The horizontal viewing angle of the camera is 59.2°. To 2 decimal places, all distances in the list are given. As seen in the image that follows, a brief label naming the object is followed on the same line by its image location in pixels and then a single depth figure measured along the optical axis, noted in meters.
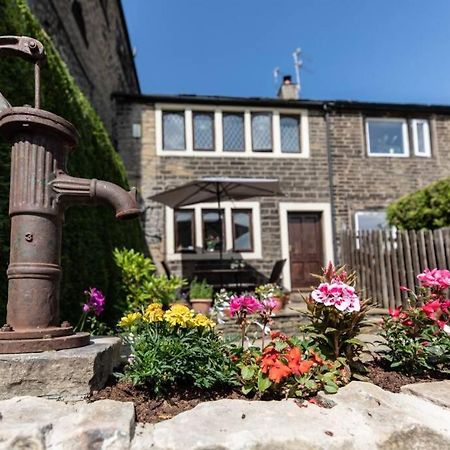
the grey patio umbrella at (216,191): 7.42
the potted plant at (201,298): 6.12
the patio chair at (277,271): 7.57
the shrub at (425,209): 7.30
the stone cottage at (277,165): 10.23
